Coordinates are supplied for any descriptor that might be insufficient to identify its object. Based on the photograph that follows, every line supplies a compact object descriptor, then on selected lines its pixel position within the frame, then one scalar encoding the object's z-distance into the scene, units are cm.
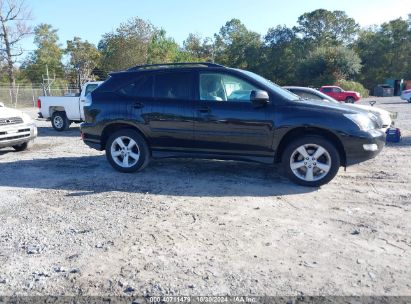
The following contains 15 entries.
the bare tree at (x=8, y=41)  3875
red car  3203
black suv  573
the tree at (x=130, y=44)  3766
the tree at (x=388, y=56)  6206
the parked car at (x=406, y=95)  3522
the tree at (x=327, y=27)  6669
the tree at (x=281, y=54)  6122
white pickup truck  1339
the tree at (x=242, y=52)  6556
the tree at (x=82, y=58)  4109
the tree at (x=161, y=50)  4044
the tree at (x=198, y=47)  7295
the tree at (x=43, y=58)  5313
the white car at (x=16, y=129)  880
